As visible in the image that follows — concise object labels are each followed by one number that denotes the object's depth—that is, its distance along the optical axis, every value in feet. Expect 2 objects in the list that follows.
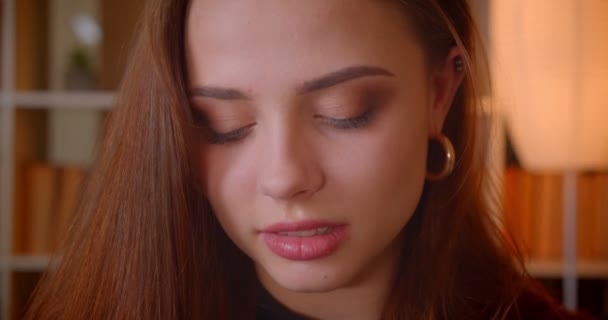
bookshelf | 5.12
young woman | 1.73
